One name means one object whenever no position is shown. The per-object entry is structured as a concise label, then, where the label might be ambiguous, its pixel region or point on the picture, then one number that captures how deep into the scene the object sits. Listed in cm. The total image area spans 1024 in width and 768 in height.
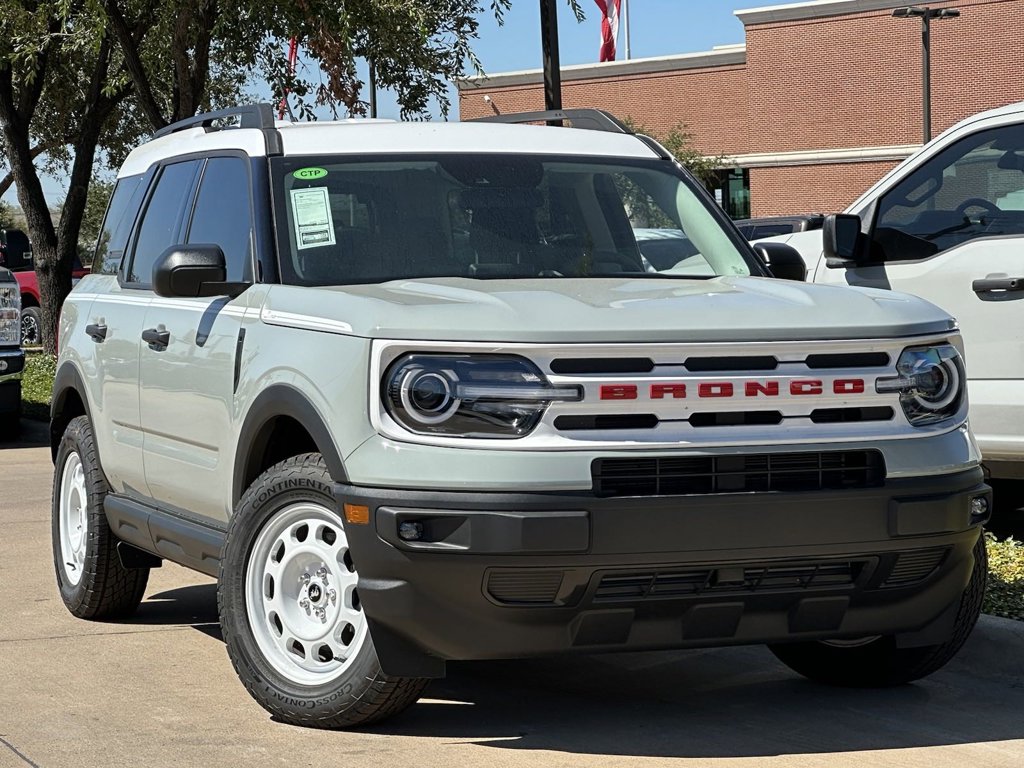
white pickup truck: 798
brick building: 5591
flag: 5030
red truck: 2917
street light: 4731
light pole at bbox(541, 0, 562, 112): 1475
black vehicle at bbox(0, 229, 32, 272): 1495
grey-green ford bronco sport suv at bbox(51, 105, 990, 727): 472
